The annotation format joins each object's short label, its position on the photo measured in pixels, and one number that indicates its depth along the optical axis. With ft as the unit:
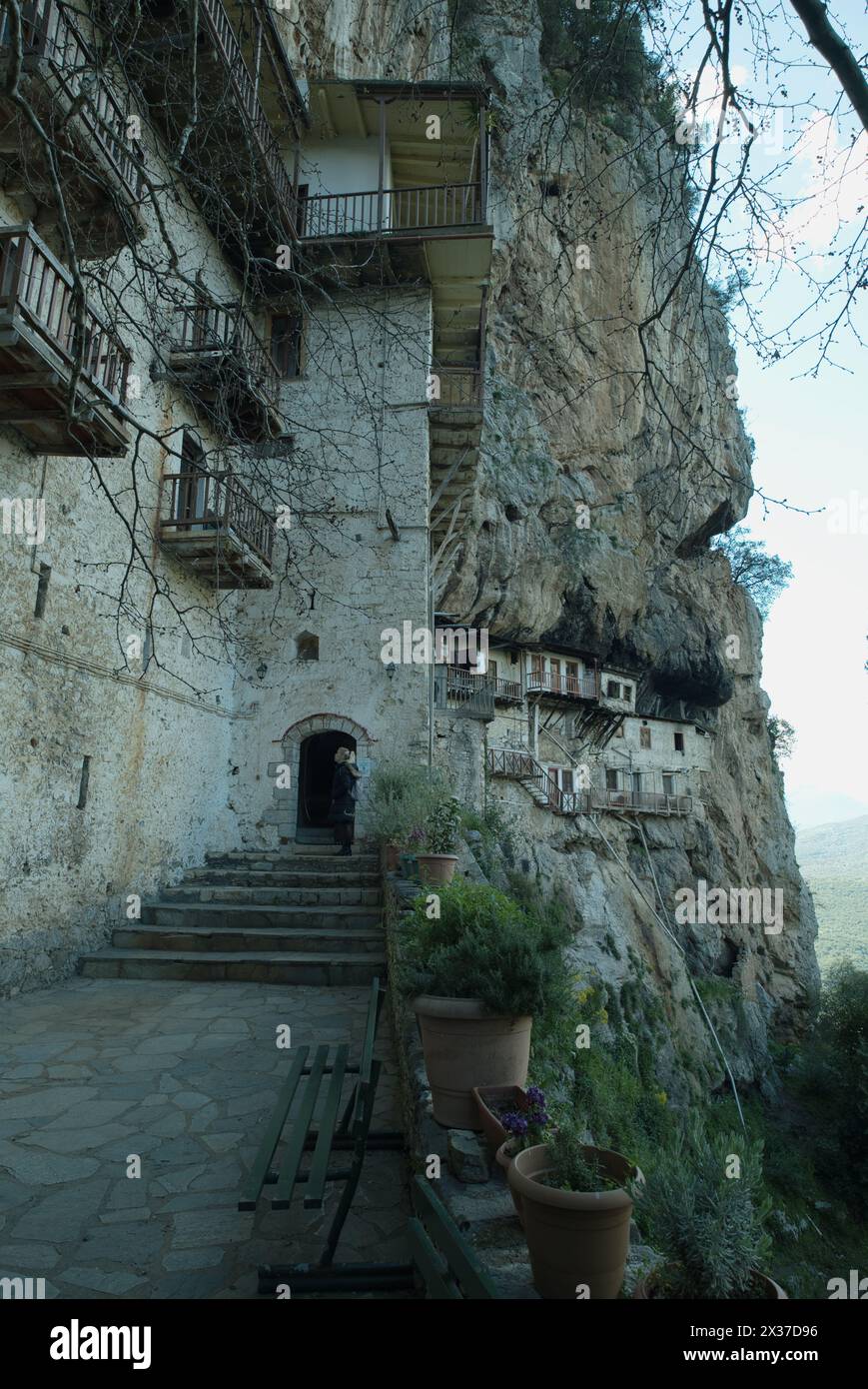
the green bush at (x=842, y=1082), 55.77
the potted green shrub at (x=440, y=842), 23.06
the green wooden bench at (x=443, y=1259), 5.29
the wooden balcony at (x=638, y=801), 84.36
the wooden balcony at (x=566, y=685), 84.69
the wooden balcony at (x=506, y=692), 80.84
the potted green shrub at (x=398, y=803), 32.60
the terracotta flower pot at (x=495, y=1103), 8.64
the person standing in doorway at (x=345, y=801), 38.29
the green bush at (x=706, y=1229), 5.37
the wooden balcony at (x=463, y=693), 70.13
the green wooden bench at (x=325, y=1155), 8.24
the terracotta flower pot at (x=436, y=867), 22.99
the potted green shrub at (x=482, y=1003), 9.92
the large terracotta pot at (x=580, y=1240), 5.82
